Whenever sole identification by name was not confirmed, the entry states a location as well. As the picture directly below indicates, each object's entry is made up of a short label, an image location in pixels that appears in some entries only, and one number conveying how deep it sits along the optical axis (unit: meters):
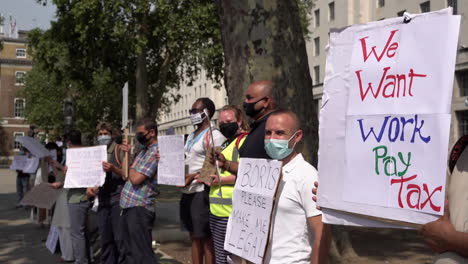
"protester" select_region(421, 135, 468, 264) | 2.38
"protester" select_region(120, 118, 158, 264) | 5.94
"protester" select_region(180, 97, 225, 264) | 5.73
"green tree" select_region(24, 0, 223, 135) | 21.50
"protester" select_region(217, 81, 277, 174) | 3.93
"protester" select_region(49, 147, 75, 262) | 7.79
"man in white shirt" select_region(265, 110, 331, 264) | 3.06
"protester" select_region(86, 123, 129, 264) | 6.70
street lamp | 18.48
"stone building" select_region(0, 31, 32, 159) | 80.69
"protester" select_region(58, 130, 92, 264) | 7.32
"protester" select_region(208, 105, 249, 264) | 4.92
